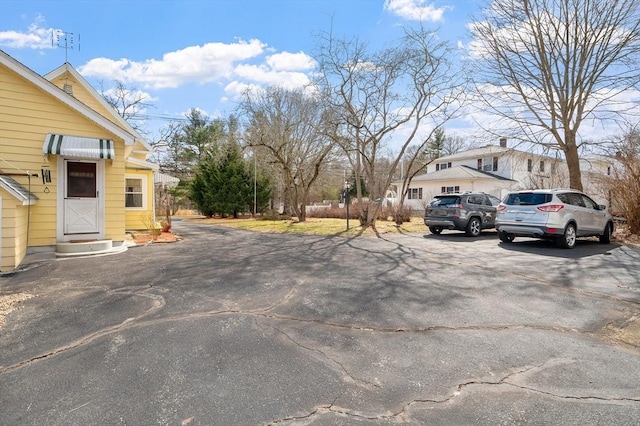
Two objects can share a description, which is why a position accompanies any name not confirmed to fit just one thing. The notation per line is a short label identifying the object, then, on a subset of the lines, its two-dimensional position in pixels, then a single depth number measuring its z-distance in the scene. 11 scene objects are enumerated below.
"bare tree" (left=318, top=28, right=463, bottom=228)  16.48
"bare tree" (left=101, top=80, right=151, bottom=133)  30.41
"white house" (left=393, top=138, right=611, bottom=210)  31.30
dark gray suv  13.62
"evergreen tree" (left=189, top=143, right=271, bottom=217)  27.53
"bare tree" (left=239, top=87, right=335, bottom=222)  23.61
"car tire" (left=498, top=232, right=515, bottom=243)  11.91
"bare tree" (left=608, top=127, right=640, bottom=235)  12.69
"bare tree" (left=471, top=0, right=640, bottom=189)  13.81
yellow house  8.48
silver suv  10.46
